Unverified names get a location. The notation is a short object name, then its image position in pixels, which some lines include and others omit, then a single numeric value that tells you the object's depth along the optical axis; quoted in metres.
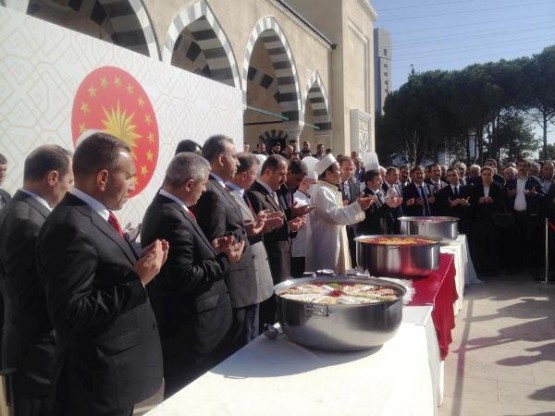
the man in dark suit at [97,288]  1.57
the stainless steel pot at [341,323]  1.83
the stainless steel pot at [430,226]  4.57
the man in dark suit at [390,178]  6.73
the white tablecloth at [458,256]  4.46
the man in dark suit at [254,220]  3.04
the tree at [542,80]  29.52
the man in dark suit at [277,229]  3.64
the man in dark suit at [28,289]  2.14
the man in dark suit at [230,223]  2.62
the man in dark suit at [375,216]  5.54
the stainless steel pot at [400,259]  3.11
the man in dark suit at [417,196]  7.15
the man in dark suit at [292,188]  4.09
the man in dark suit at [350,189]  5.31
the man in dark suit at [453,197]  7.45
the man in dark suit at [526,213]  7.58
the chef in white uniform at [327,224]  3.97
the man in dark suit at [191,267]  2.18
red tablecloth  2.89
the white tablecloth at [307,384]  1.55
